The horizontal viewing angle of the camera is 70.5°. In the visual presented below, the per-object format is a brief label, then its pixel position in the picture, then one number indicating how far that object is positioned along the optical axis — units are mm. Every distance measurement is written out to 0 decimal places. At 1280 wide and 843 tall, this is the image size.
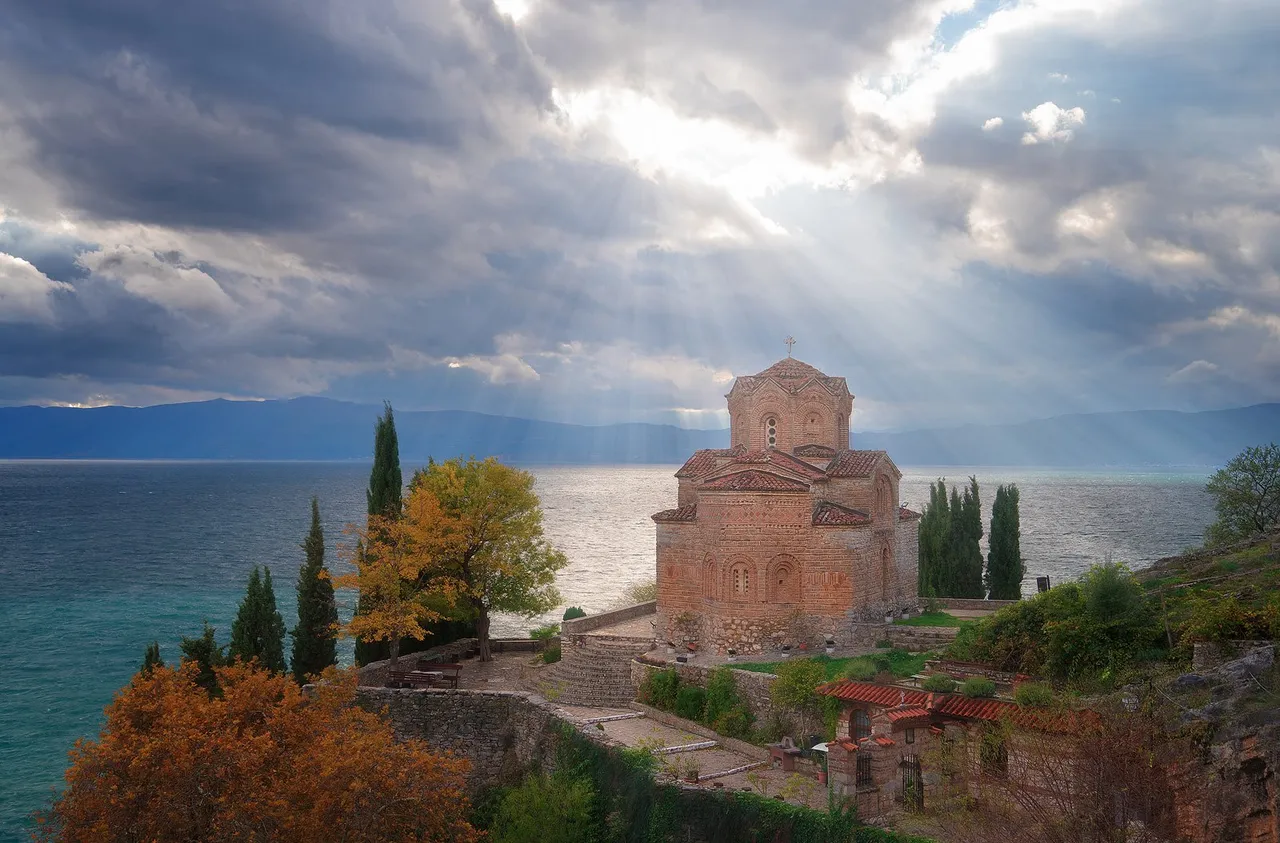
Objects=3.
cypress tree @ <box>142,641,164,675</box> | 27500
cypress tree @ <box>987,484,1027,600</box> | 44406
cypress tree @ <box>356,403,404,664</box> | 32375
